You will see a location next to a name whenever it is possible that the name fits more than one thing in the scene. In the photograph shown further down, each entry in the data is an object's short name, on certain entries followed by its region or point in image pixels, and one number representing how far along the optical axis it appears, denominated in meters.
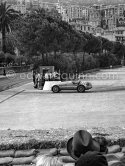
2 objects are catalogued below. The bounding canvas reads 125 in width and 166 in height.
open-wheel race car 26.31
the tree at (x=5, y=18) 65.38
